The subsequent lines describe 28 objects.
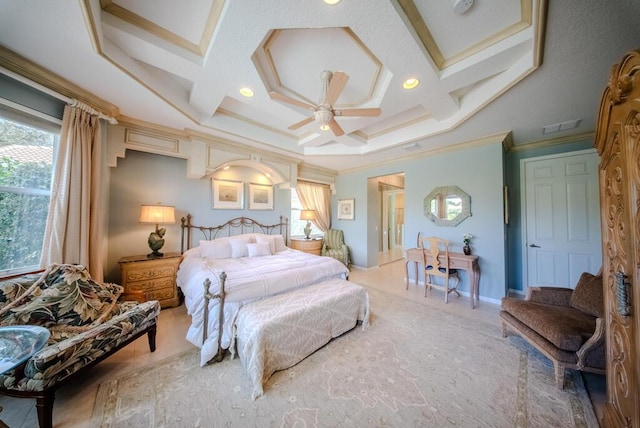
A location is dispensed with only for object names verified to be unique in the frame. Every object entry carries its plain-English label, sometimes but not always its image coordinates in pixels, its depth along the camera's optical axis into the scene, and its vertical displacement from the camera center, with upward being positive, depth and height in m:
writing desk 3.32 -0.77
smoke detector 1.53 +1.62
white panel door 3.18 +0.02
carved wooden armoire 0.94 -0.08
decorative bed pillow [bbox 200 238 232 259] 3.48 -0.53
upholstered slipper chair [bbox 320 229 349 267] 5.36 -0.76
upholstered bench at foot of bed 1.75 -1.05
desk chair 3.51 -0.76
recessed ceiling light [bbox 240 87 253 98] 2.51 +1.57
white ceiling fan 2.11 +1.25
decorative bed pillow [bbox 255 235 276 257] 3.99 -0.44
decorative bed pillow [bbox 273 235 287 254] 4.20 -0.50
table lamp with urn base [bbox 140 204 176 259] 3.09 -0.02
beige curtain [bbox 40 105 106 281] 2.11 +0.21
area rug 1.43 -1.38
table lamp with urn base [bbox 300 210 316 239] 5.34 +0.07
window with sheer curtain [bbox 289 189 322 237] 5.52 -0.01
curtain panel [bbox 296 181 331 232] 5.63 +0.55
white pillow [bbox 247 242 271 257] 3.72 -0.57
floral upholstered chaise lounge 1.30 -0.90
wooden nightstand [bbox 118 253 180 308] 2.83 -0.84
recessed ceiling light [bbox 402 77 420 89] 2.29 +1.55
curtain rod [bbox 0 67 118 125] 1.85 +1.27
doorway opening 6.66 +0.01
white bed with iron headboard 2.04 -0.68
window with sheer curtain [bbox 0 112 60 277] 1.98 +0.34
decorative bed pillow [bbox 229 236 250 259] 3.66 -0.53
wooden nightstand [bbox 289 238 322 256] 5.10 -0.65
